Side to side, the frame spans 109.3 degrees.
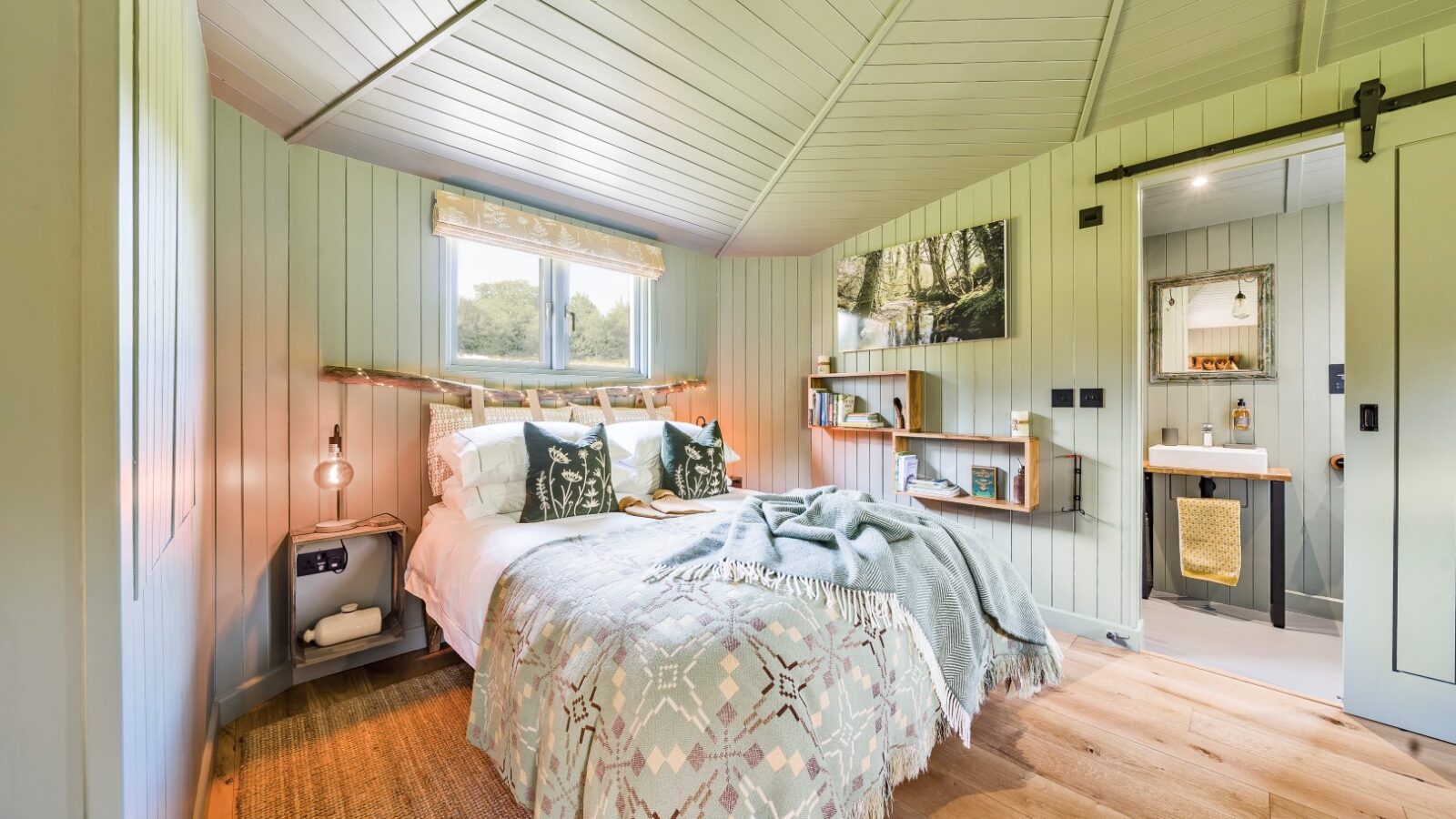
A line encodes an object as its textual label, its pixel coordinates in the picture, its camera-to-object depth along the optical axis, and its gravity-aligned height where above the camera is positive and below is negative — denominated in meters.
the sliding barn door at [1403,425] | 1.89 -0.06
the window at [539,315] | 2.85 +0.57
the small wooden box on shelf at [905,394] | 3.29 +0.09
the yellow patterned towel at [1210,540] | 2.98 -0.78
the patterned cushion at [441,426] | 2.54 -0.09
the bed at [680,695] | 1.03 -0.66
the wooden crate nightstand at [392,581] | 2.13 -0.78
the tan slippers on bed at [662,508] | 2.29 -0.47
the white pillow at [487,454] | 2.28 -0.21
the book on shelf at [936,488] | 3.10 -0.49
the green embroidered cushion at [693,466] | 2.70 -0.31
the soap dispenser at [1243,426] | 3.24 -0.11
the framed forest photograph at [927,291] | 3.05 +0.76
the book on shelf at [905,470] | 3.29 -0.40
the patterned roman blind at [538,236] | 2.71 +1.00
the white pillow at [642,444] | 2.72 -0.20
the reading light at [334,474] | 2.27 -0.30
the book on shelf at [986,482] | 2.97 -0.44
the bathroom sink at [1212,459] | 2.96 -0.30
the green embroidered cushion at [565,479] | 2.20 -0.31
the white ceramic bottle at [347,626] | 2.18 -0.95
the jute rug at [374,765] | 1.57 -1.21
